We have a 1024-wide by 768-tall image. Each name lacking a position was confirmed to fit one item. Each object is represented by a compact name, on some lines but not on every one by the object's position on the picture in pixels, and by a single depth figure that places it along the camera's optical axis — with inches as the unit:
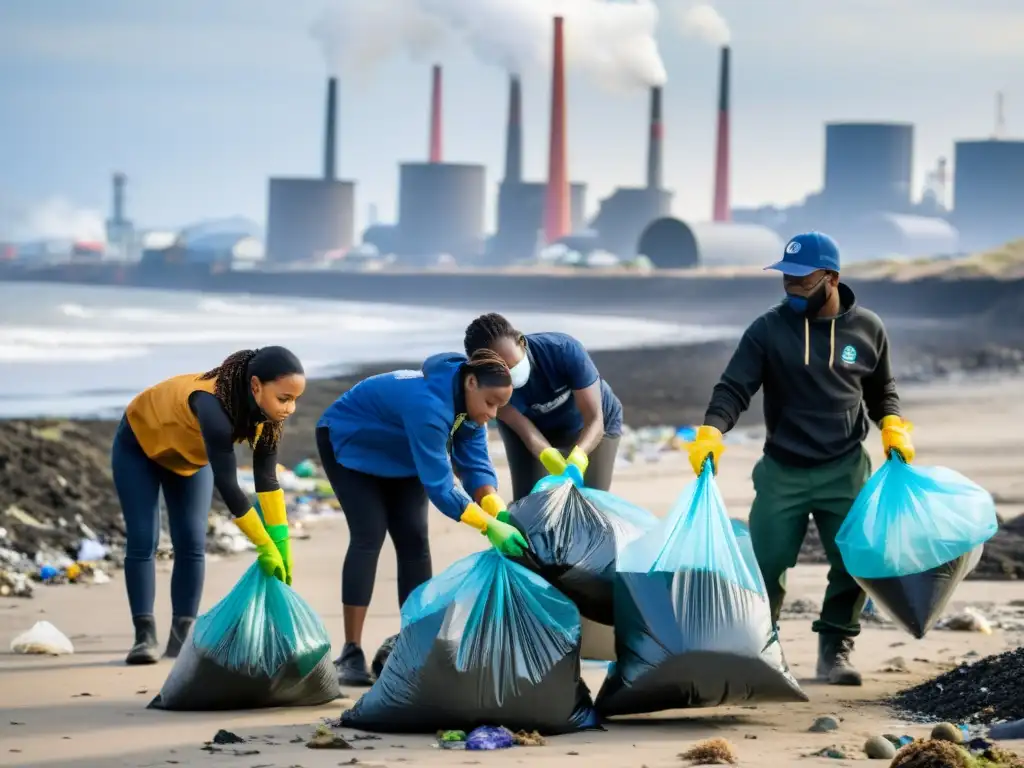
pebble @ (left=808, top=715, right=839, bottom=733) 296.9
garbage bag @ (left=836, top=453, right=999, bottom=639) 326.8
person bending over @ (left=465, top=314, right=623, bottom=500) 359.5
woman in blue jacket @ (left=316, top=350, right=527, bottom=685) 303.3
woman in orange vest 318.0
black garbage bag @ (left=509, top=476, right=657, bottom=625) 318.0
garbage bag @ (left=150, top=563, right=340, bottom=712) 319.1
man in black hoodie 340.7
